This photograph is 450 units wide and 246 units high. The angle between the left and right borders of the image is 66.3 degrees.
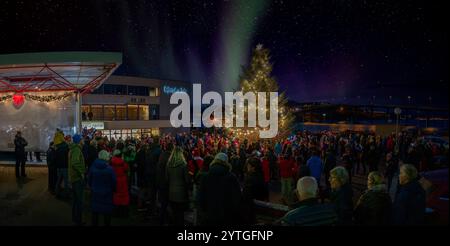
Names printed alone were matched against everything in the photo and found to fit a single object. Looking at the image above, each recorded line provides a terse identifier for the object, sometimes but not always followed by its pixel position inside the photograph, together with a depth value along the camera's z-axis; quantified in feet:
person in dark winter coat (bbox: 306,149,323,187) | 33.24
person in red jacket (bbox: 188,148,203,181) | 31.93
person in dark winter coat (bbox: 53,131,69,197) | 29.30
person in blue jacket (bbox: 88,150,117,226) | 19.76
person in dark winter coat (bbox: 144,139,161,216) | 26.68
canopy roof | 37.99
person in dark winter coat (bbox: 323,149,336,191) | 38.22
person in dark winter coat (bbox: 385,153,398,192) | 37.19
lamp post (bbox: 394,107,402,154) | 46.86
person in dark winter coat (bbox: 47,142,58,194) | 33.17
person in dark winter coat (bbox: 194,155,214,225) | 16.43
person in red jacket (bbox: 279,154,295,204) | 35.91
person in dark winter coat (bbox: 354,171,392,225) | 14.39
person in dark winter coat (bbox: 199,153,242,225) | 15.66
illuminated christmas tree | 72.69
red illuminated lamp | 55.26
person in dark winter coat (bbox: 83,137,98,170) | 34.19
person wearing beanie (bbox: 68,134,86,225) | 23.53
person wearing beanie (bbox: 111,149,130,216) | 22.70
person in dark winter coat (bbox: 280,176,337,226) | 11.87
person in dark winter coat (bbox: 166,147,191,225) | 20.84
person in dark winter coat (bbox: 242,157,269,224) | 17.71
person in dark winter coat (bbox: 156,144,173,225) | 22.91
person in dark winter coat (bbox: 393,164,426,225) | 13.93
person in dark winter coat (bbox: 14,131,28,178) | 39.06
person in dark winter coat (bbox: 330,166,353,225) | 16.17
